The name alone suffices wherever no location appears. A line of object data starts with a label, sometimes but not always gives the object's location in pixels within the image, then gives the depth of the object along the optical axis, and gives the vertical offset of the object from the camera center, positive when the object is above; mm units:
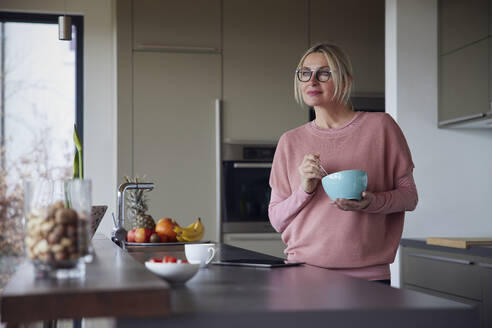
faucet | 2843 -88
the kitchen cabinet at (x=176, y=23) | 4559 +1054
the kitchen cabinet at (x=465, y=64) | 3604 +617
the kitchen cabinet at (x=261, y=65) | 4691 +781
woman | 2012 -22
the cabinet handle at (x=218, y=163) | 4613 +61
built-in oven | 4633 -111
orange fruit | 3150 -286
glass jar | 1264 -125
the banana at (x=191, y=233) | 3207 -305
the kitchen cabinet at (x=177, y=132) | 4559 +278
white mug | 1851 -231
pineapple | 3329 -182
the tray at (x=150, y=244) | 3023 -338
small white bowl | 1463 -224
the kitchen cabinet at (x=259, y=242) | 4621 -502
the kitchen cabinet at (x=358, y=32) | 4887 +1054
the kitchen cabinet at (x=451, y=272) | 3098 -524
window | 4906 +500
